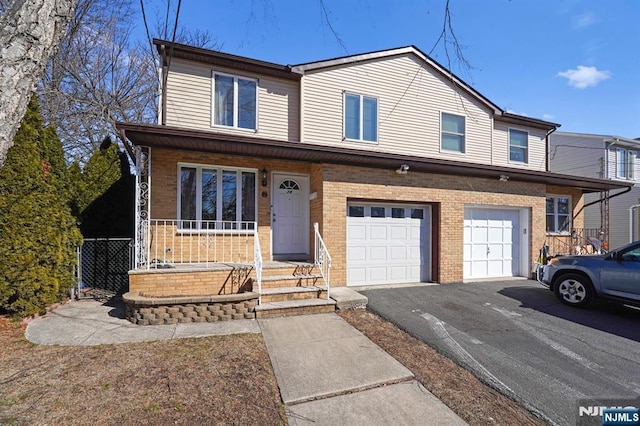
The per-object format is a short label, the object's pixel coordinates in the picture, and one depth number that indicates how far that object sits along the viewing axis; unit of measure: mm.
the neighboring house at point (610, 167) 16847
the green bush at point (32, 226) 5016
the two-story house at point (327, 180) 6980
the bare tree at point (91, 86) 11625
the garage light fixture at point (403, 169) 7865
